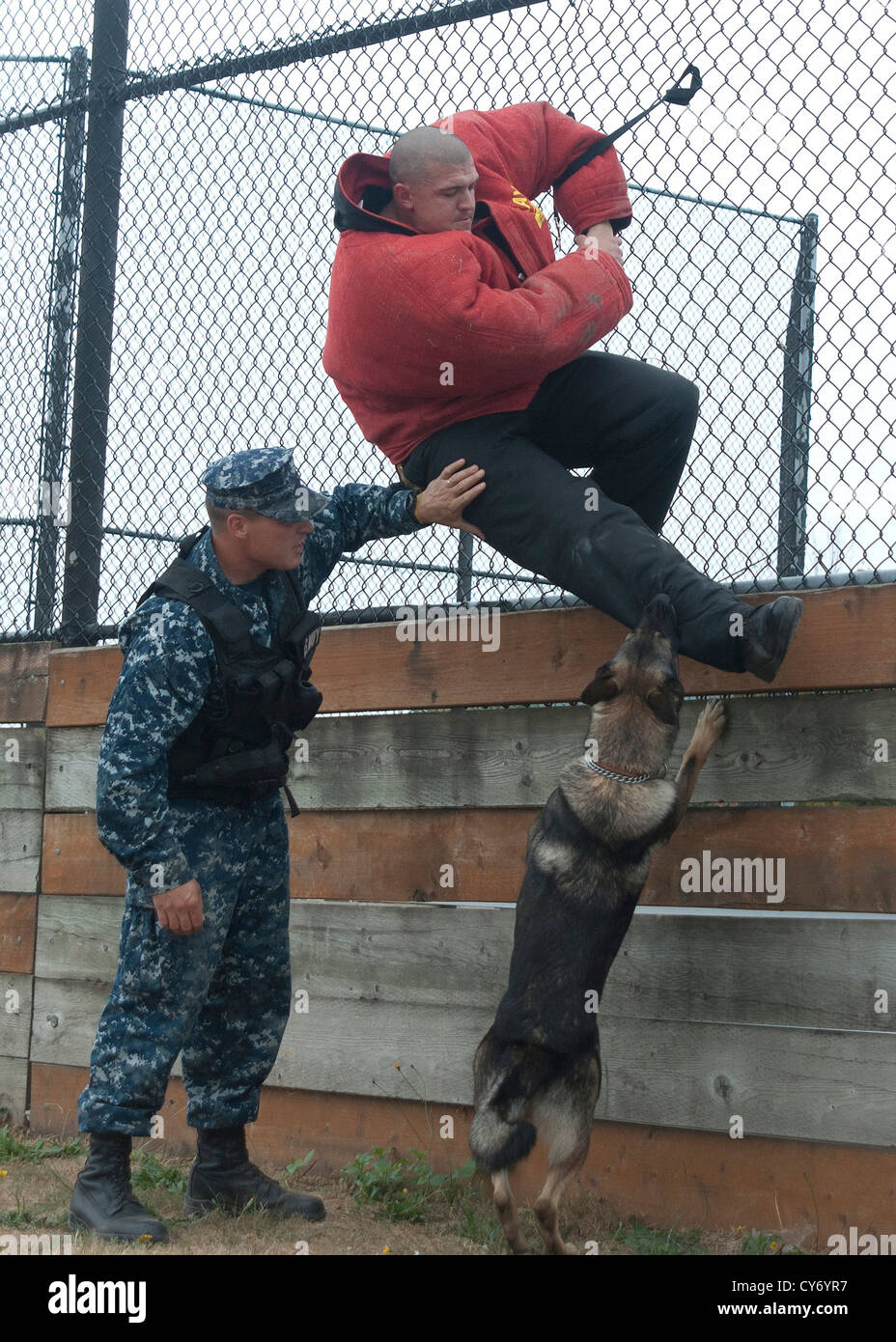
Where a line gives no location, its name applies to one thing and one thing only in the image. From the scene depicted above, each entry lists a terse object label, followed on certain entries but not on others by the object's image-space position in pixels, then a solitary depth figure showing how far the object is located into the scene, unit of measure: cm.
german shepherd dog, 341
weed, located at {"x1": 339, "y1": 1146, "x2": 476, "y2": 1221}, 407
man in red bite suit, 338
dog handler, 361
